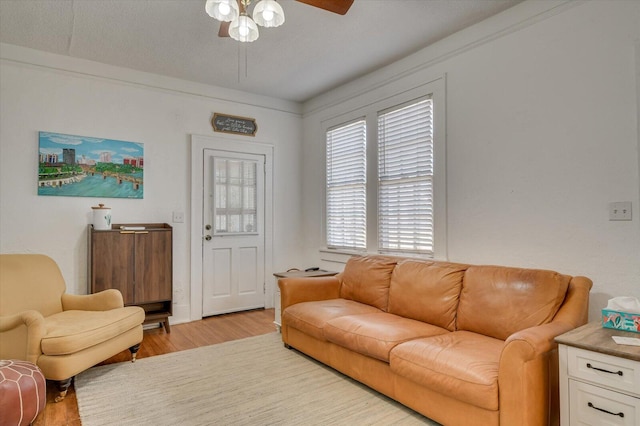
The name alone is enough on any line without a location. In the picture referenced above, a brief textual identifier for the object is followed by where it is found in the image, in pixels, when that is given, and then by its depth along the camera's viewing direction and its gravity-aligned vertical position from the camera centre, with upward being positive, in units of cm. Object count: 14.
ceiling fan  199 +116
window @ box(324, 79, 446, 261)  345 +43
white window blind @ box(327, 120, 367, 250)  433 +38
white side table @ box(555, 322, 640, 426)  159 -75
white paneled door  457 -20
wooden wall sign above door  463 +121
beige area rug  224 -124
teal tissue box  187 -55
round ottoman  182 -92
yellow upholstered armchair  244 -80
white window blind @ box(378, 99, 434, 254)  353 +39
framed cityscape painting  361 +53
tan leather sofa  180 -79
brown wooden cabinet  357 -48
